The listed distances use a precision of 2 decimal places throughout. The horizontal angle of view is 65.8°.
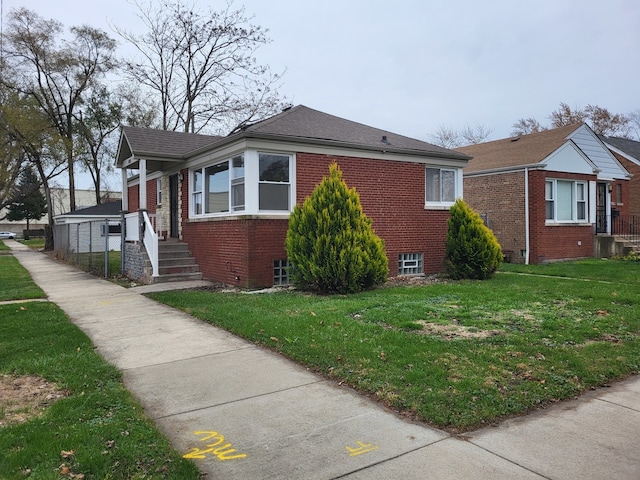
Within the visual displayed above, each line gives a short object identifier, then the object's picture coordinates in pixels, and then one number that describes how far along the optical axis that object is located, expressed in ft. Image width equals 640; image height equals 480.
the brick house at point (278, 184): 38.06
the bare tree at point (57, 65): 100.73
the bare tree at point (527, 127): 153.24
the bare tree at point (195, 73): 100.83
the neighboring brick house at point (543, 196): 59.06
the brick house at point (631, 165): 87.30
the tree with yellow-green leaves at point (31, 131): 98.43
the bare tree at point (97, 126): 110.93
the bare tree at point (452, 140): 159.02
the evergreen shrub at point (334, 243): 33.71
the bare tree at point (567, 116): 141.38
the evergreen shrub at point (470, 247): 41.27
